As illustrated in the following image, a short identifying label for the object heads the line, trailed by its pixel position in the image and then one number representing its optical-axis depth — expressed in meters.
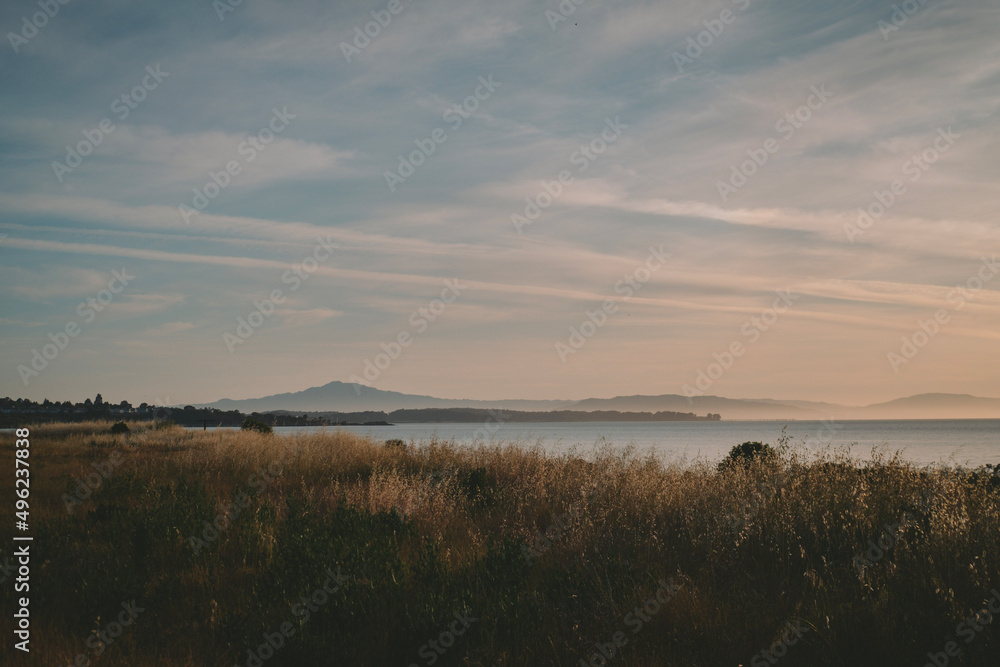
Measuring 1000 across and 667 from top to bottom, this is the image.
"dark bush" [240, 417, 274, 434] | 33.03
